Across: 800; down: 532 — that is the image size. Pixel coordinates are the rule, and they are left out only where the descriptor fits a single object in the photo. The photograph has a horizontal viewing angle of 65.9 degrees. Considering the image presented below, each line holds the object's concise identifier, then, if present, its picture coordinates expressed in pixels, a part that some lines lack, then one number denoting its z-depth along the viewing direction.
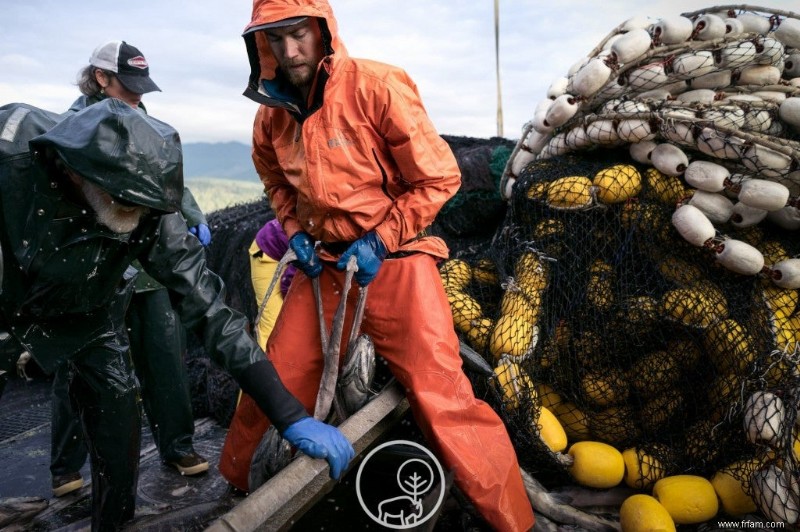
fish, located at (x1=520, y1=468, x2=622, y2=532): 2.88
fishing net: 3.14
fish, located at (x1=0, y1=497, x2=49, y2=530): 3.12
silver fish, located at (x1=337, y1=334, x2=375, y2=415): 2.58
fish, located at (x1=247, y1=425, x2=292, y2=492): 2.39
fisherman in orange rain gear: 2.56
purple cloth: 4.07
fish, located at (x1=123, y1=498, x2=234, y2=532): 2.61
